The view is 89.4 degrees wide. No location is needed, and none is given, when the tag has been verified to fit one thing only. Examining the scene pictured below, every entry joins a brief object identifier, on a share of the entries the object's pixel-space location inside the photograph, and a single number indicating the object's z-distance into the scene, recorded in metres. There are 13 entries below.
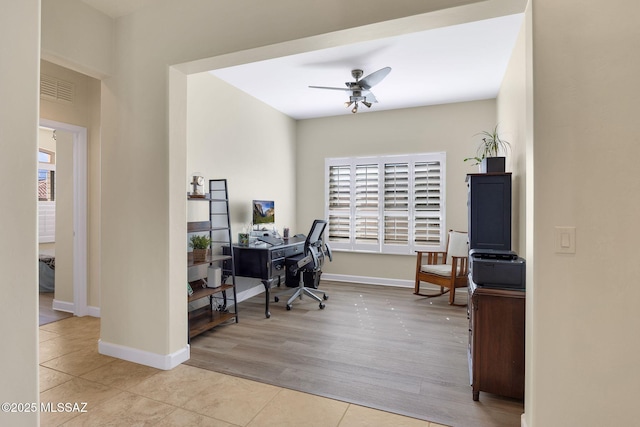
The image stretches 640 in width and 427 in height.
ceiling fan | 3.34
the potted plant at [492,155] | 2.83
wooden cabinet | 2.08
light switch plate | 1.59
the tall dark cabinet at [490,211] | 2.67
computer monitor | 4.44
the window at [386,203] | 5.11
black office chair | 4.14
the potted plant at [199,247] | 3.30
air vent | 3.38
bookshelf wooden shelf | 3.30
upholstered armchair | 4.30
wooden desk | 3.80
